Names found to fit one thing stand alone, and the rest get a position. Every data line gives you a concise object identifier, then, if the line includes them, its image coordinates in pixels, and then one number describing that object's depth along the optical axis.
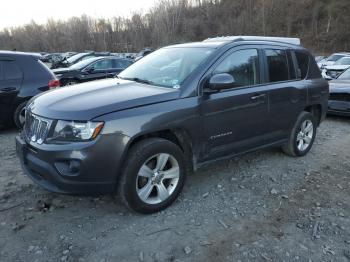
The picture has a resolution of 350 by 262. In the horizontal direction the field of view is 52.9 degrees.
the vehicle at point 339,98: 8.33
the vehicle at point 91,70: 11.93
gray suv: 3.26
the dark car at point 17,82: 6.84
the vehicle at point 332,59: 22.24
